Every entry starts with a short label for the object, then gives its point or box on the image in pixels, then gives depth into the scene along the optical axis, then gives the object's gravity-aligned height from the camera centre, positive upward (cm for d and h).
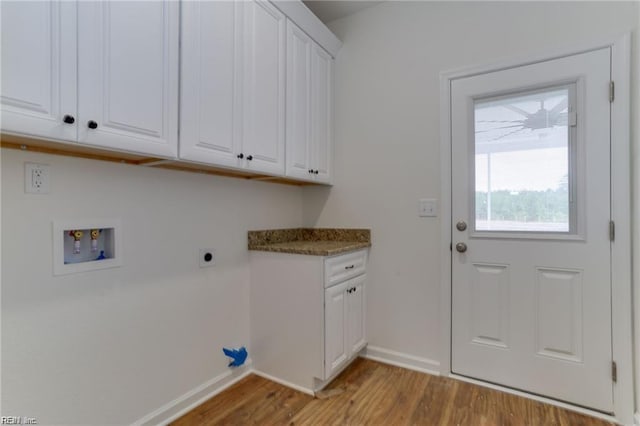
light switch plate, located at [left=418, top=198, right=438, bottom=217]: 215 +4
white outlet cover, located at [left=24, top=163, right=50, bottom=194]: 118 +14
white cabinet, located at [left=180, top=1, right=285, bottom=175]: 144 +69
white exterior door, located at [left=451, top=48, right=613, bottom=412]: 172 -10
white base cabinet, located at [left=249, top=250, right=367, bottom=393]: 189 -68
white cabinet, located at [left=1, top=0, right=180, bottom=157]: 96 +50
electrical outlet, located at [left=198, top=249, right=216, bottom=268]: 184 -27
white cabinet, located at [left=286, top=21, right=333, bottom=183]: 208 +77
